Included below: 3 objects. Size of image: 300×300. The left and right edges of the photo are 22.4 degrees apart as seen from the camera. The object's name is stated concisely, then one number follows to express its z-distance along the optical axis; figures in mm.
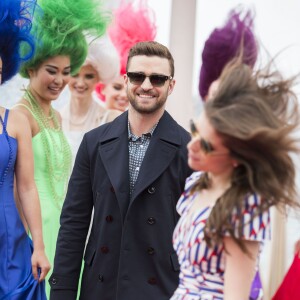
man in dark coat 3559
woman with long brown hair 2408
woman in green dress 5086
